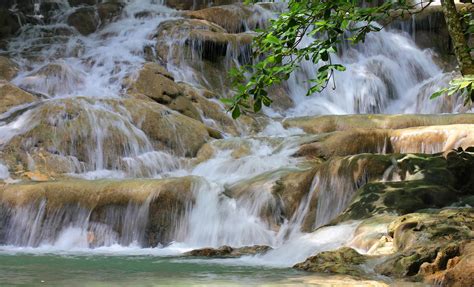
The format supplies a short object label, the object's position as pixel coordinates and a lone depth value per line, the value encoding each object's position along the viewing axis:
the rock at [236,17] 21.83
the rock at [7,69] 16.78
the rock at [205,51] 19.11
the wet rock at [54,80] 16.06
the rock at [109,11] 22.75
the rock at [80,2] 23.91
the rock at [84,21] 22.08
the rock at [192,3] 24.70
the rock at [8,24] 21.31
